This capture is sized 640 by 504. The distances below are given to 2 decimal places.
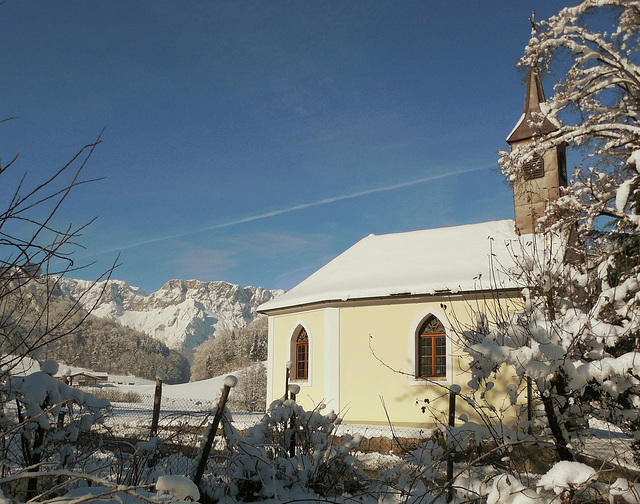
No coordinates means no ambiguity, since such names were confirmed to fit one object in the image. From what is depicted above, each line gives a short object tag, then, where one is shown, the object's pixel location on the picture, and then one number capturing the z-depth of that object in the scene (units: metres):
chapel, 13.41
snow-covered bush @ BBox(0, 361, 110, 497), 3.92
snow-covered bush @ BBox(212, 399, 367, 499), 5.30
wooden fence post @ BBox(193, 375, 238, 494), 4.68
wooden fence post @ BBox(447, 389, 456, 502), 4.20
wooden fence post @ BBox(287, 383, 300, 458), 6.02
